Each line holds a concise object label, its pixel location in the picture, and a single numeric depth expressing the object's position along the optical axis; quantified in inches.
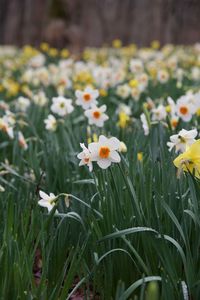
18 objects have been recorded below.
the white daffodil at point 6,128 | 110.5
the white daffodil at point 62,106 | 121.6
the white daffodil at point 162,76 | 178.4
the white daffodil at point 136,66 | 192.8
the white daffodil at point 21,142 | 110.4
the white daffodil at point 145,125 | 101.3
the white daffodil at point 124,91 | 171.9
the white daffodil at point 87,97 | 112.3
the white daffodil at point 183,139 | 73.6
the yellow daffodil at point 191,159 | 63.4
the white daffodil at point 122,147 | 88.5
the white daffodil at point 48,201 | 70.2
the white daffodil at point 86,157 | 68.8
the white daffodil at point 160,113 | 111.7
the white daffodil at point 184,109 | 104.9
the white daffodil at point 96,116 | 102.1
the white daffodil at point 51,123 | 116.9
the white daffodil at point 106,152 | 67.6
